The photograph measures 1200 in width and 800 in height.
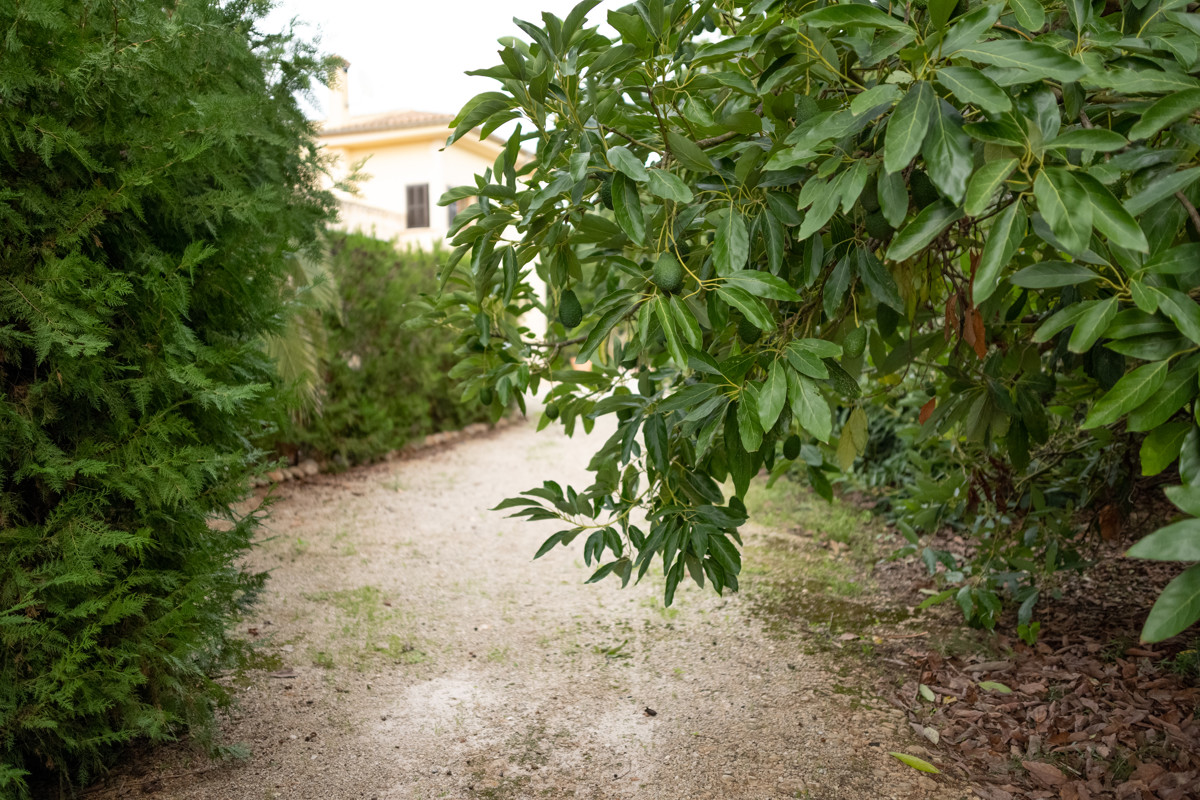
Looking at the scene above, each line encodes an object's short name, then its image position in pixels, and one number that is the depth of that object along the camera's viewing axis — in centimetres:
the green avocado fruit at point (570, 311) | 218
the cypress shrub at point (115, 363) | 221
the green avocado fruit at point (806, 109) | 179
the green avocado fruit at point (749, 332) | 196
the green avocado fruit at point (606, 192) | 192
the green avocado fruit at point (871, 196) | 180
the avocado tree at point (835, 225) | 133
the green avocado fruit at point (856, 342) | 193
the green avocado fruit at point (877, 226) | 182
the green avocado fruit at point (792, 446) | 245
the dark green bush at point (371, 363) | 769
